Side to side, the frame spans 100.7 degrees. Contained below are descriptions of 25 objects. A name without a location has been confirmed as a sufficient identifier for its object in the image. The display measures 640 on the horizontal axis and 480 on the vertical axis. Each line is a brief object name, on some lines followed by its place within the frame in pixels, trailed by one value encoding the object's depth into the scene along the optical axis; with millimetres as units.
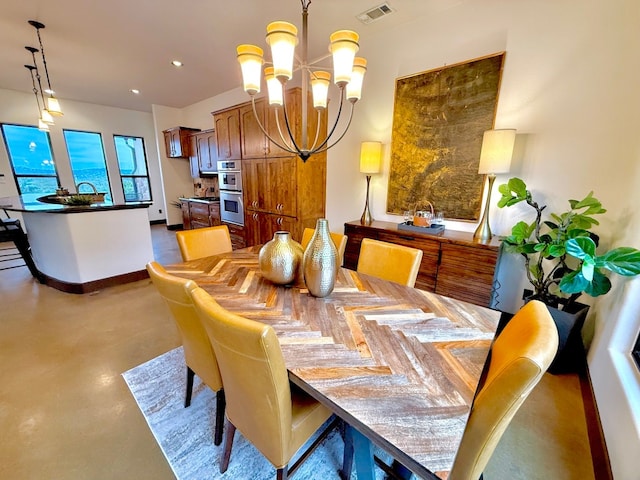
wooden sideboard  2164
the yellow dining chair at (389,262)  1701
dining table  693
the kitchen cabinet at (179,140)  5848
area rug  1276
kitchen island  2955
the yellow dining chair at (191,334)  1147
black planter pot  1791
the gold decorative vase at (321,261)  1330
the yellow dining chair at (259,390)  801
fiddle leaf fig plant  1453
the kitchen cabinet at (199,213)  4938
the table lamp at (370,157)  2854
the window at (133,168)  6602
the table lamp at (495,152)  2074
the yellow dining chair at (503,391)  656
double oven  4137
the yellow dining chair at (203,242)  2082
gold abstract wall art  2355
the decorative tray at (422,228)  2449
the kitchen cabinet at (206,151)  5422
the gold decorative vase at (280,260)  1484
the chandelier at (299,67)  1289
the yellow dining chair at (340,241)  2068
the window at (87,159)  5938
